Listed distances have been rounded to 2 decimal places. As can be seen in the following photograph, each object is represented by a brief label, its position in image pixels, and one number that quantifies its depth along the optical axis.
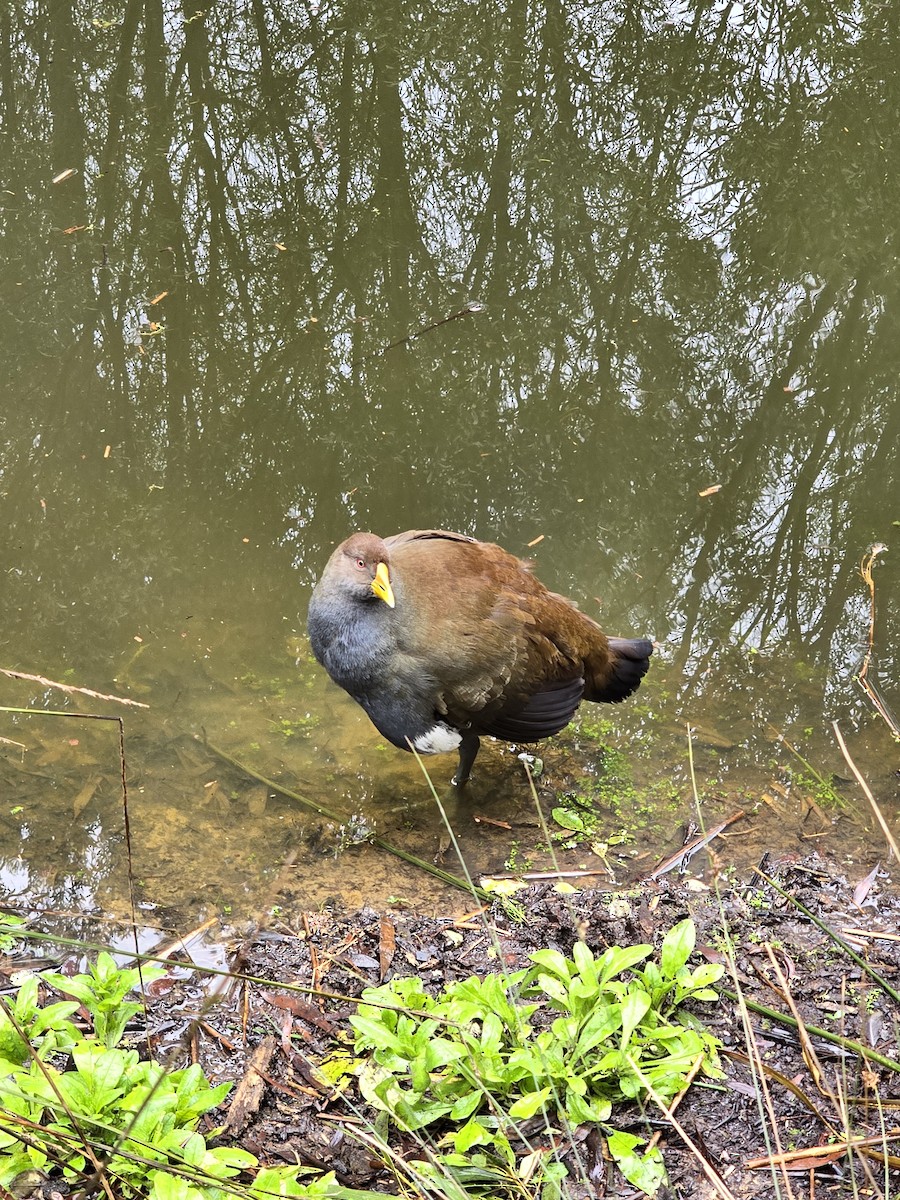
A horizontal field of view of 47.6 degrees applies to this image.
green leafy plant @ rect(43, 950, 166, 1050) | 2.86
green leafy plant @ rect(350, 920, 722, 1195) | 2.52
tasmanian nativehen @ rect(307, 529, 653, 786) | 4.43
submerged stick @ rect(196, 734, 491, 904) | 4.21
